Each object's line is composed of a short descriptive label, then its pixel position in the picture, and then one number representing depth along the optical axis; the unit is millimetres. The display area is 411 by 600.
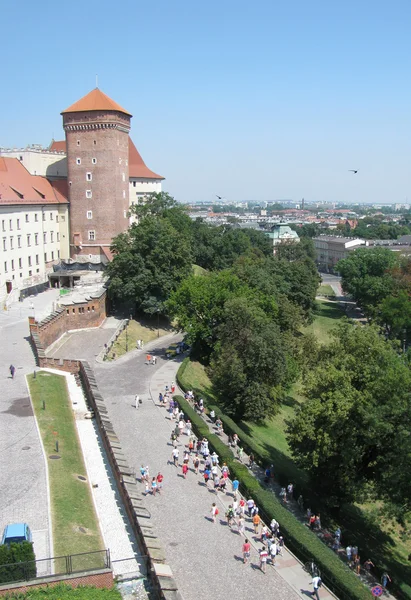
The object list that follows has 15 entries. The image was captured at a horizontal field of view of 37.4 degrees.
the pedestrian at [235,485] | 25062
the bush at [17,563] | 16500
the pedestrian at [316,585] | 18906
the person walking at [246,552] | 20328
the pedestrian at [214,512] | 22888
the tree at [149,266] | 55219
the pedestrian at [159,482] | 24688
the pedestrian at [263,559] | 20016
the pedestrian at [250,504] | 23703
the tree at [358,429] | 24188
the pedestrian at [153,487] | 24500
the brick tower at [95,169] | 65188
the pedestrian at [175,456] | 27406
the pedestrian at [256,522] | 22359
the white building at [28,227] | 56812
